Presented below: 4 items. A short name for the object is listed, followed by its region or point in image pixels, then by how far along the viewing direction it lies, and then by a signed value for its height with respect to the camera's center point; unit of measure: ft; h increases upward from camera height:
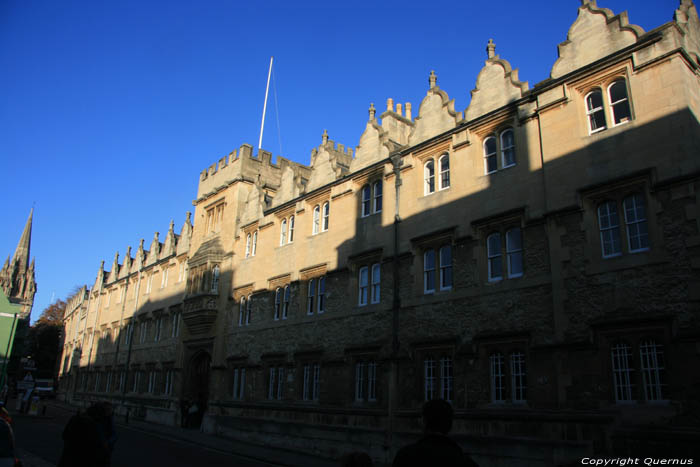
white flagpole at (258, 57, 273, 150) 113.39 +54.62
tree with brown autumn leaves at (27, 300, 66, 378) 271.90 +15.45
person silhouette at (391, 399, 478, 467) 11.37 -1.37
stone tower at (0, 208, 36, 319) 301.43 +57.12
